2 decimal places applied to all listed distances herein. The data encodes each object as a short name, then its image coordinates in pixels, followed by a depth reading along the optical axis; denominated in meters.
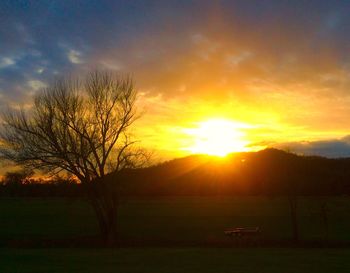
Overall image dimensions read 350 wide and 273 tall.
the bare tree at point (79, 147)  38.16
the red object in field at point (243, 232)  40.56
